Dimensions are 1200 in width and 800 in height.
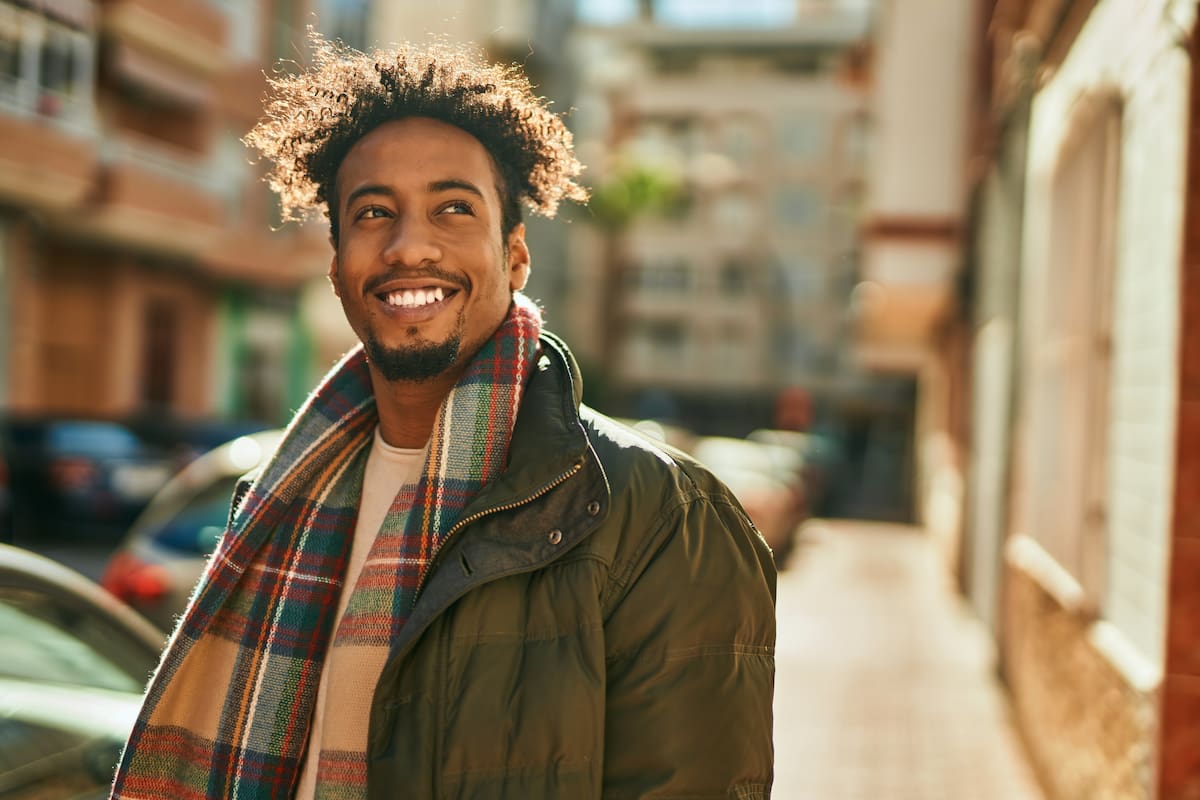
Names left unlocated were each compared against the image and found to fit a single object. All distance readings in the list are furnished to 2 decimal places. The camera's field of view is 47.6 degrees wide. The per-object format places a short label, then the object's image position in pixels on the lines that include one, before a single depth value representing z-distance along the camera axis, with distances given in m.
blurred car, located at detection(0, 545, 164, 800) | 2.63
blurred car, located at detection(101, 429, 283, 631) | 6.59
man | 1.96
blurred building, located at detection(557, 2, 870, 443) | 51.53
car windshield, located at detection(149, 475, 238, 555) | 6.72
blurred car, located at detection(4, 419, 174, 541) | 15.08
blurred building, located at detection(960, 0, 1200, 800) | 4.01
